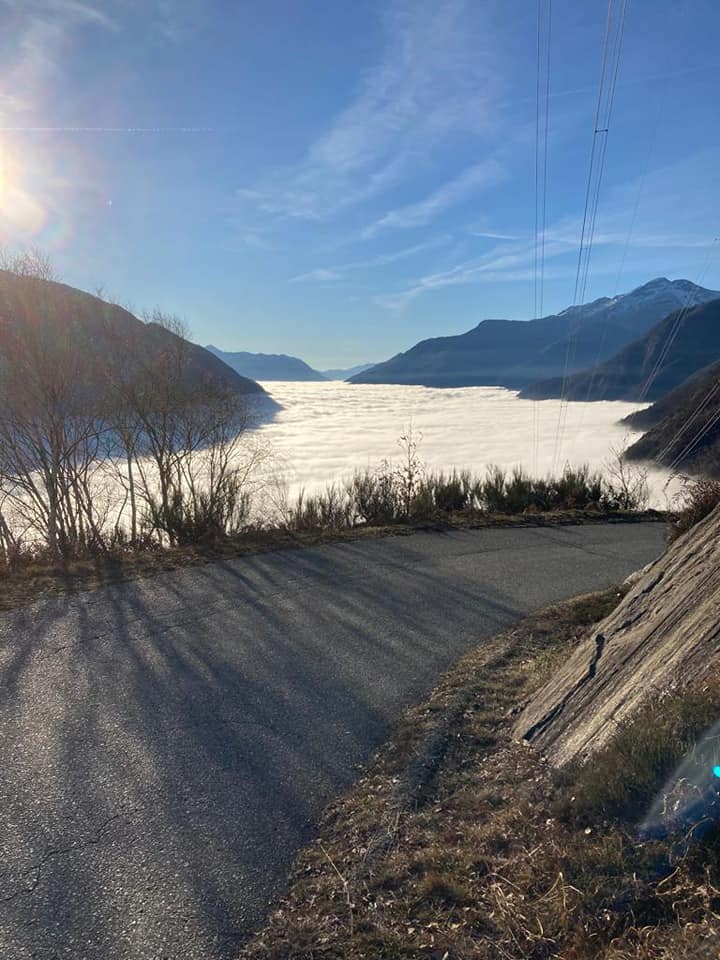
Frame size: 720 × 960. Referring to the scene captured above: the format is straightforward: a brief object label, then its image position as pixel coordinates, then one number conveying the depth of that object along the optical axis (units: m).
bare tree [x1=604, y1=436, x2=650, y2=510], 15.27
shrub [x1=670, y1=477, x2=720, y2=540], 6.44
